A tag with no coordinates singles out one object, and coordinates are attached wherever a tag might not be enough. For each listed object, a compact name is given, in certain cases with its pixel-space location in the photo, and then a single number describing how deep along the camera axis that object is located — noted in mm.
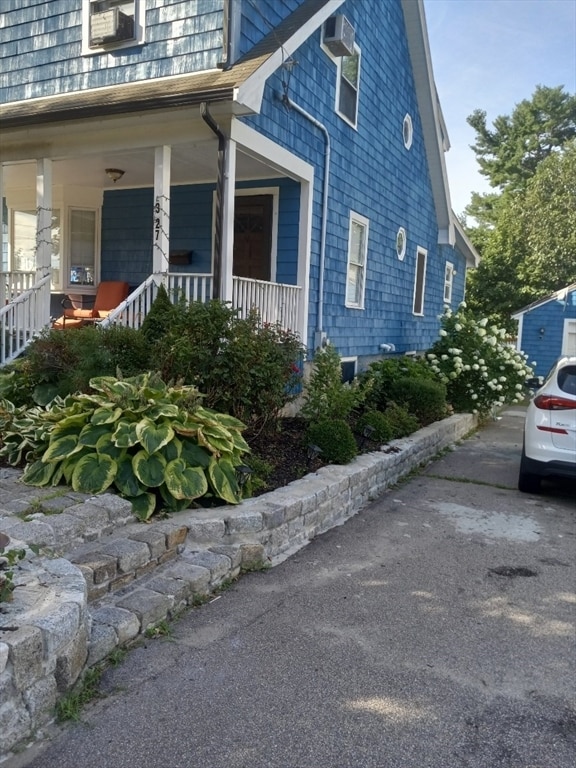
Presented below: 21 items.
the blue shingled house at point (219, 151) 7238
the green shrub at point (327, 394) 7180
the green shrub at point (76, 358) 5820
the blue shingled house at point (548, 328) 22453
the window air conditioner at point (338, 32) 8844
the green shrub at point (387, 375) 9773
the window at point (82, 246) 10578
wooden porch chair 9930
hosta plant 4379
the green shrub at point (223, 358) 5719
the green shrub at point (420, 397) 9617
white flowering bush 12133
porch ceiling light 9055
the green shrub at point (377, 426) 7676
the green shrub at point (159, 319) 6066
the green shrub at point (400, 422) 8391
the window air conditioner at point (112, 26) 8219
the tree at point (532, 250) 29594
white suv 6383
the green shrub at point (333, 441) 6461
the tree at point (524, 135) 39719
